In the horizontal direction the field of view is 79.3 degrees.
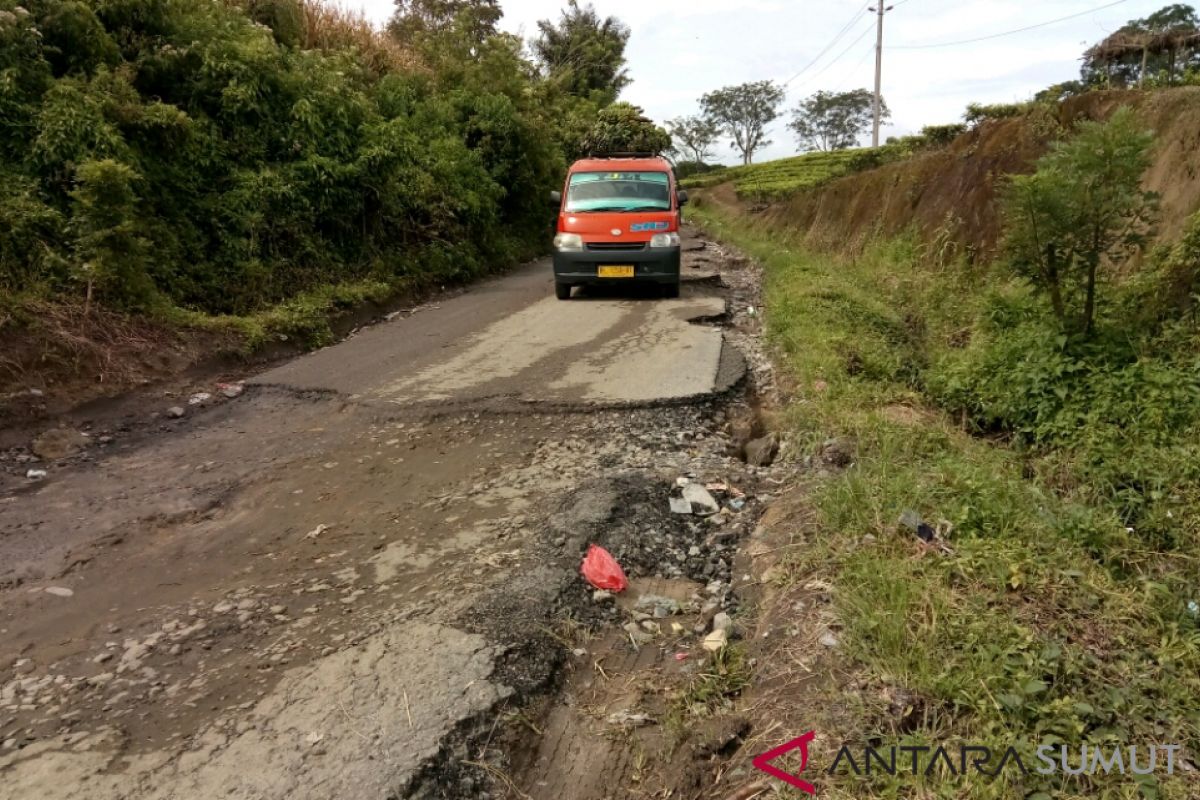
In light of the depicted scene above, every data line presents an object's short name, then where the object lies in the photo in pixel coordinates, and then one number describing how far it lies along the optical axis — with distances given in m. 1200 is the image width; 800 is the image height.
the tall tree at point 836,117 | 63.53
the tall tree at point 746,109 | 67.12
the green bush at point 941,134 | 14.78
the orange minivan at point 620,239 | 9.37
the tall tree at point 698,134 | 69.00
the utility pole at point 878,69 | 32.12
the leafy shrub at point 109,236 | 5.98
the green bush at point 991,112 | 10.66
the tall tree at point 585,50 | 34.25
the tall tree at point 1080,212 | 4.29
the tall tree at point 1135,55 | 11.09
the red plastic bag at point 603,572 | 3.16
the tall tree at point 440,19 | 16.58
